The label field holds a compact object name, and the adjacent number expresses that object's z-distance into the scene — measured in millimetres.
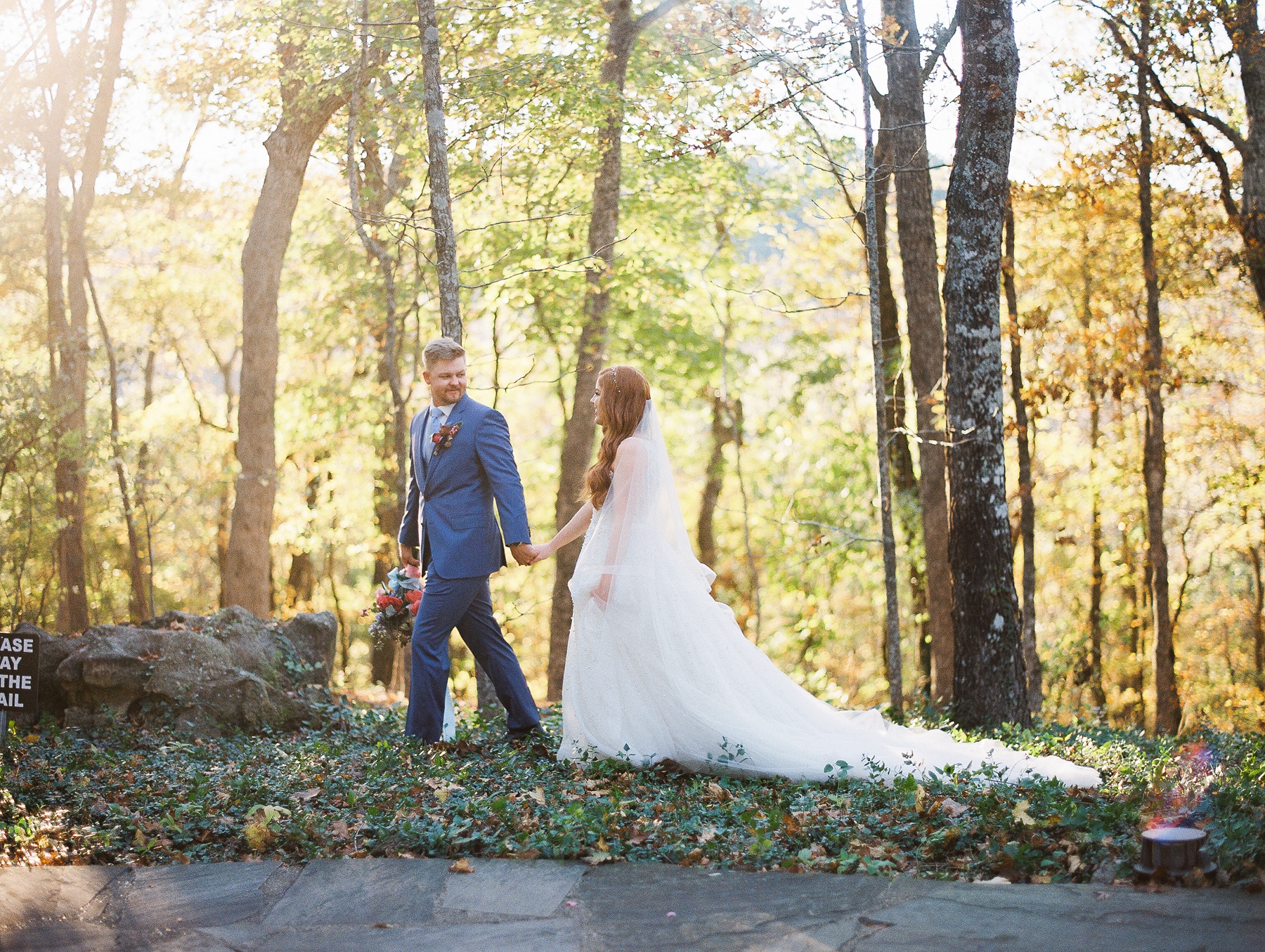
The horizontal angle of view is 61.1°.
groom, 6652
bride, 5840
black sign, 5324
